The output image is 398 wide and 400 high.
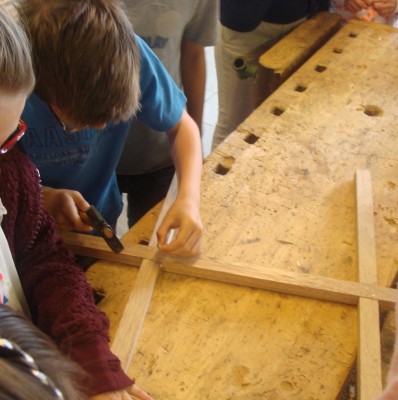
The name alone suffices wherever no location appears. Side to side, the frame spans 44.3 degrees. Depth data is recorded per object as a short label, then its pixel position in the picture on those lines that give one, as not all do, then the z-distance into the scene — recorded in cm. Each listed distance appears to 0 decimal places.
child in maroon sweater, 63
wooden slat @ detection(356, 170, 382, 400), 75
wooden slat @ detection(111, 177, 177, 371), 78
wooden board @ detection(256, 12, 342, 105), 152
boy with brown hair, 75
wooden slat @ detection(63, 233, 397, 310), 86
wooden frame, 78
